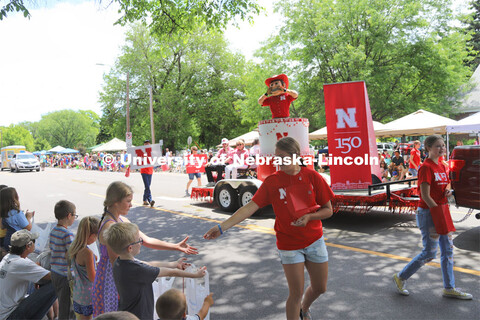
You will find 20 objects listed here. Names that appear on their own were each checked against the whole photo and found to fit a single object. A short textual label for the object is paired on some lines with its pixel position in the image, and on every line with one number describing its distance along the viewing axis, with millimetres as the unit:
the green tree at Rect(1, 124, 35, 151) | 105375
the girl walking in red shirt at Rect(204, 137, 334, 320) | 2871
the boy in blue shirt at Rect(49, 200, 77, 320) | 3291
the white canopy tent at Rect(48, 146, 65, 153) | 61322
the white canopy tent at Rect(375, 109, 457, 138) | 16066
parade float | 7598
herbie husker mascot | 7602
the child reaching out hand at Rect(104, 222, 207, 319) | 2418
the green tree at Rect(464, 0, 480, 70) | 37428
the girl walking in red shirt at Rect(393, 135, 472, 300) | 3758
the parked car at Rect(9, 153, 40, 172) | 34969
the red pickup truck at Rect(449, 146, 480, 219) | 5824
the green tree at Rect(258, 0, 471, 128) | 23312
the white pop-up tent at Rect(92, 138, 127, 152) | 41891
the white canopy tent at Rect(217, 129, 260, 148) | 27578
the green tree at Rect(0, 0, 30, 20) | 7703
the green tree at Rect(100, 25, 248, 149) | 38656
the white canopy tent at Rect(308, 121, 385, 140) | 23316
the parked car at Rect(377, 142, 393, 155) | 29189
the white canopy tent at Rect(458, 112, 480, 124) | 13047
